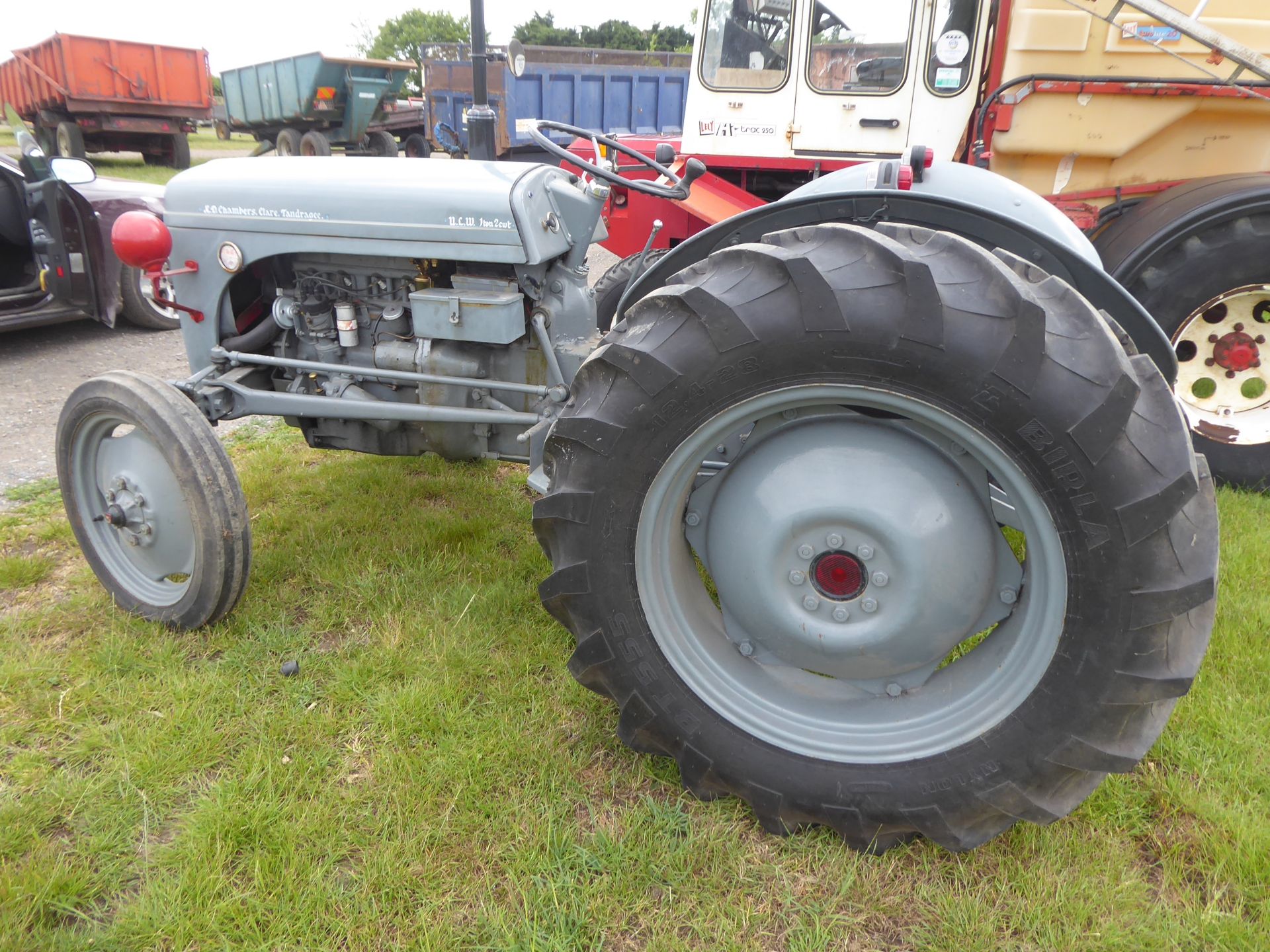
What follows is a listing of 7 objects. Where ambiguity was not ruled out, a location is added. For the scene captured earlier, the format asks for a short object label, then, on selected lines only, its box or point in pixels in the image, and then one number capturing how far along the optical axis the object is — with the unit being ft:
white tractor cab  15.06
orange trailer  44.98
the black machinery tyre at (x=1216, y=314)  11.30
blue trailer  39.68
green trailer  48.03
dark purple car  15.39
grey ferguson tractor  4.79
